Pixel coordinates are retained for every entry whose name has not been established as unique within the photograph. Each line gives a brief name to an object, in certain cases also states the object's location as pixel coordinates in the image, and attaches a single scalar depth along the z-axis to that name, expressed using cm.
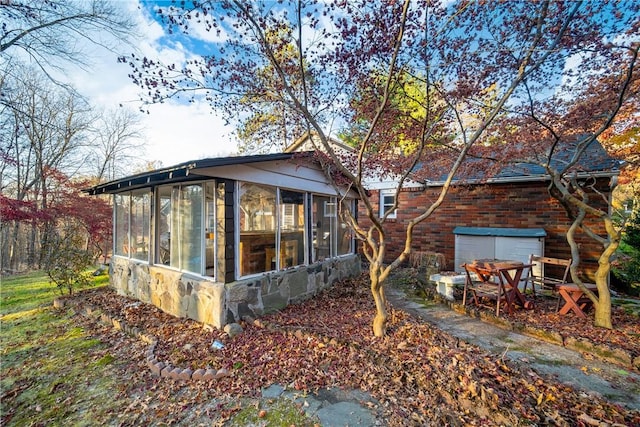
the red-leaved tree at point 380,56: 342
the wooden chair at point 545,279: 487
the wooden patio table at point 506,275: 464
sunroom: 441
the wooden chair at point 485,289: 468
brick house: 673
